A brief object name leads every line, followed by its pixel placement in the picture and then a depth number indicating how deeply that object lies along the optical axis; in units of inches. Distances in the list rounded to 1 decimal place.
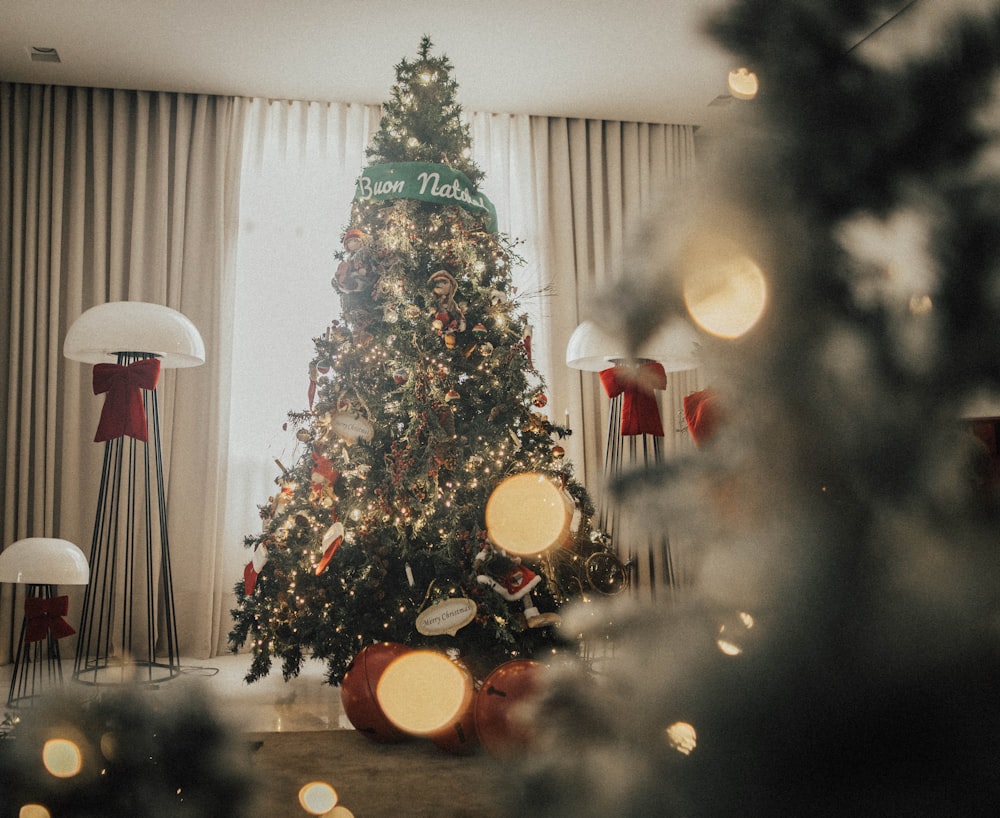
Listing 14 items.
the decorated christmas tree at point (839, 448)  9.3
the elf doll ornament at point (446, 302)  107.0
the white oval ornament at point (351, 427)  101.3
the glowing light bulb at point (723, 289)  11.0
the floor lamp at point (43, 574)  100.7
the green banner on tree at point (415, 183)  109.7
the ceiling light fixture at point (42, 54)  141.1
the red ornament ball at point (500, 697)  74.2
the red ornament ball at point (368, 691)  84.1
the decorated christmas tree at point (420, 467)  95.0
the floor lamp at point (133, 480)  111.0
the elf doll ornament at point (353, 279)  110.6
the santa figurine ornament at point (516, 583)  91.0
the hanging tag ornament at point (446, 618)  86.7
